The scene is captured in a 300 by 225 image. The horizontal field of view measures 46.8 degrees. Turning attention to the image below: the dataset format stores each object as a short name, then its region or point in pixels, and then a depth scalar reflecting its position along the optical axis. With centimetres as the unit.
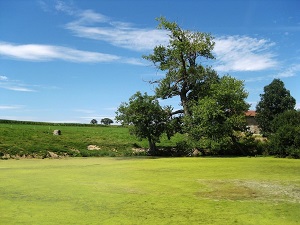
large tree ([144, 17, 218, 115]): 2333
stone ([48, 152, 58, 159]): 1957
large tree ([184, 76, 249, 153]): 2159
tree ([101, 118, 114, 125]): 9682
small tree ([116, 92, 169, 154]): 2214
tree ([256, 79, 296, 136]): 4388
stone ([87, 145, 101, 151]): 2307
